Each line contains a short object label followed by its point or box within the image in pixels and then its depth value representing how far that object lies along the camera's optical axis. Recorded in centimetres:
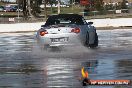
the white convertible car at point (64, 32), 1900
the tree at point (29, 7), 6602
